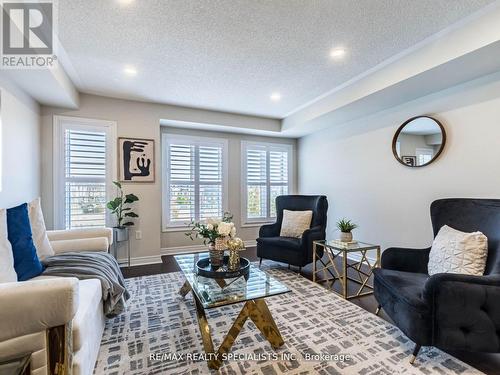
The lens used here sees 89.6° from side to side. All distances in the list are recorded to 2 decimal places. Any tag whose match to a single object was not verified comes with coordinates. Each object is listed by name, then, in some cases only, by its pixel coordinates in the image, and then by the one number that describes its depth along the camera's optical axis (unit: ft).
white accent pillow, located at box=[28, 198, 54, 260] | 7.08
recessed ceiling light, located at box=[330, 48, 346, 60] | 8.33
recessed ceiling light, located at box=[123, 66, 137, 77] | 9.52
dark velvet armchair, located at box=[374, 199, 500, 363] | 5.15
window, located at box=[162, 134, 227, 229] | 14.90
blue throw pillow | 5.87
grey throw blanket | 6.41
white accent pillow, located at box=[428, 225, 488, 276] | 6.08
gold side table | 8.91
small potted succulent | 9.86
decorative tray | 6.60
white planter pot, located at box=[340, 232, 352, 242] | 9.85
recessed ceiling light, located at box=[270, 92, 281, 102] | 12.20
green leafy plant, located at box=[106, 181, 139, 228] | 11.87
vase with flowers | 7.17
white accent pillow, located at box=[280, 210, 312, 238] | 12.26
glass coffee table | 5.64
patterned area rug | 5.41
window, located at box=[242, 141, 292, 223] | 17.07
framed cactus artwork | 12.67
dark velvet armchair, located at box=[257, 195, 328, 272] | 10.93
